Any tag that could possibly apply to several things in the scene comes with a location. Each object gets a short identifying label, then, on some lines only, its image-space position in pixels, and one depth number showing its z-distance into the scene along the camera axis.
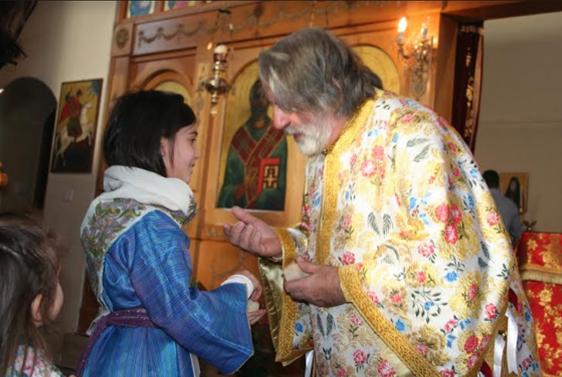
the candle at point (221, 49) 5.43
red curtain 4.83
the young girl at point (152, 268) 1.78
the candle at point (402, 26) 4.52
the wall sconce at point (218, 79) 5.48
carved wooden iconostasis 4.74
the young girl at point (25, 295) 1.40
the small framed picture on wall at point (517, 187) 7.49
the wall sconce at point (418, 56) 4.59
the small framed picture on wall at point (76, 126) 6.95
